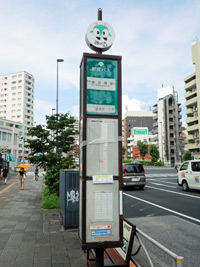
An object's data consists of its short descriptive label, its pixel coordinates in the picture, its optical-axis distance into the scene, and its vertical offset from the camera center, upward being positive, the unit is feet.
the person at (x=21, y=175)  57.93 -3.45
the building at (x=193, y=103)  188.75 +43.87
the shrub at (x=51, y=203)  31.10 -5.30
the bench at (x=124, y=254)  12.39 -4.94
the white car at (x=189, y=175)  45.50 -2.93
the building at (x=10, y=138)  175.11 +15.42
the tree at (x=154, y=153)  245.47 +5.98
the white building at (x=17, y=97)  316.19 +77.88
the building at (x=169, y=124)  264.99 +37.64
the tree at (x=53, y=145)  36.49 +2.34
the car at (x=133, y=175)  50.65 -3.14
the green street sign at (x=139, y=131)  391.65 +43.04
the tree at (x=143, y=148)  286.87 +12.56
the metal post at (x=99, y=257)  12.07 -4.60
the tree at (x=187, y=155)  194.58 +3.13
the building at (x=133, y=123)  418.51 +60.22
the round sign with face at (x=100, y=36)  13.17 +6.39
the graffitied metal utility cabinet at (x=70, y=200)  21.25 -3.34
